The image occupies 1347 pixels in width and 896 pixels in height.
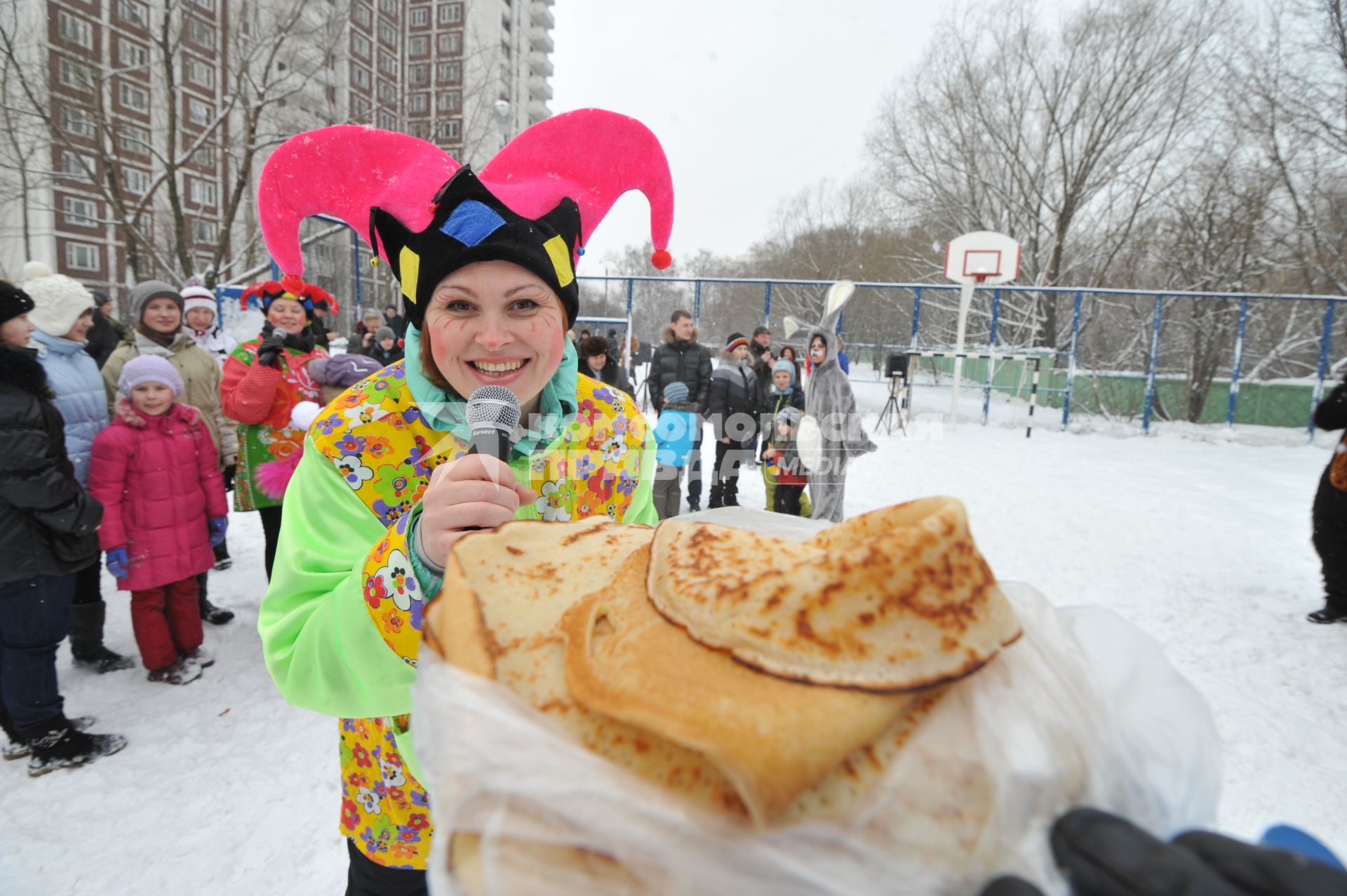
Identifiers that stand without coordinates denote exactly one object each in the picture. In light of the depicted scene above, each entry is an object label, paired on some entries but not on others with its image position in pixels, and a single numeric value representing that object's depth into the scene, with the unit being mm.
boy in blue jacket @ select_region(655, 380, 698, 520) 5785
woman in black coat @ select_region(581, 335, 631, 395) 6043
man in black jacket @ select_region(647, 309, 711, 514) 6883
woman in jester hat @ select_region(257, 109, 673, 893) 929
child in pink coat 3316
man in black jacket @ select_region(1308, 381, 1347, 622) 4241
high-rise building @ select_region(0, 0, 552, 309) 11133
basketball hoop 14250
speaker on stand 11766
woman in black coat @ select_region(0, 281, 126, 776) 2662
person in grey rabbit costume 5613
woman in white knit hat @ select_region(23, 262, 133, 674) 3312
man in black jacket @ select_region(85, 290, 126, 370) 5195
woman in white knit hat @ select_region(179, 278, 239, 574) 4906
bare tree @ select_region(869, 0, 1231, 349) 17484
